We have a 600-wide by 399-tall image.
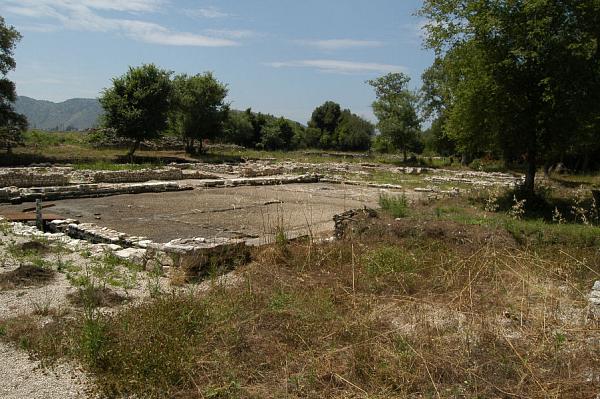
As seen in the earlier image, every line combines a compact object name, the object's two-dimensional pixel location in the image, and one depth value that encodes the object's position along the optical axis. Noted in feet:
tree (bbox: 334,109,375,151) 218.59
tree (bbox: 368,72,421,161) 132.67
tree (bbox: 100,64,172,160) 108.99
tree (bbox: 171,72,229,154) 129.70
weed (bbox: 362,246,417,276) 25.62
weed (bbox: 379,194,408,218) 42.68
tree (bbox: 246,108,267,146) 195.83
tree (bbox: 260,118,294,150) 190.29
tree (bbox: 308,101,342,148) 245.65
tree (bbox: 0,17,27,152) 101.40
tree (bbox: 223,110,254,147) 184.19
